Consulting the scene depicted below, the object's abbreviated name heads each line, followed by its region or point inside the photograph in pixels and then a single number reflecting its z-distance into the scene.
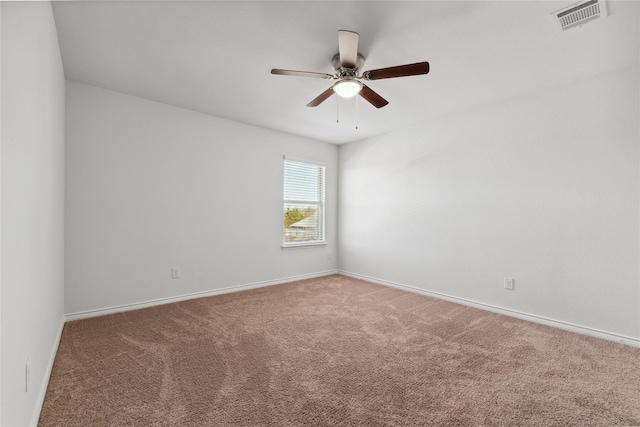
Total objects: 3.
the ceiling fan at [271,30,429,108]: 2.03
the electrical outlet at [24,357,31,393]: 1.37
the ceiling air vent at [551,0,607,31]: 1.84
